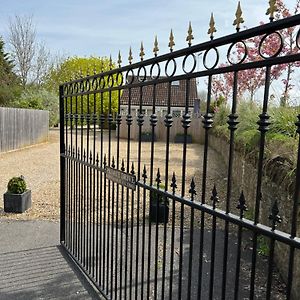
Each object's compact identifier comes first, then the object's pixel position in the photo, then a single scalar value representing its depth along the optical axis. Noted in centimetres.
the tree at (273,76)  540
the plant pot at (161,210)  479
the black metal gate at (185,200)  152
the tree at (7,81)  2616
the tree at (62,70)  2875
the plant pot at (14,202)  549
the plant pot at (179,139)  2197
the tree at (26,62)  2853
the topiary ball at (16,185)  555
